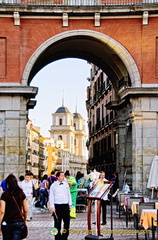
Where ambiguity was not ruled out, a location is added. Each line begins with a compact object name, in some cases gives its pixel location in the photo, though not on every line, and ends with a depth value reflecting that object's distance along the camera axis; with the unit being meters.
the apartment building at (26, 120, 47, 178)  114.62
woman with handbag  10.41
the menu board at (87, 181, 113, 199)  15.25
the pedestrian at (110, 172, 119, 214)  28.66
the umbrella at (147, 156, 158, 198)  24.89
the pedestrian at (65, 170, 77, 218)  21.83
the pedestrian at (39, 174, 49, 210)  28.20
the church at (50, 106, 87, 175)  195.31
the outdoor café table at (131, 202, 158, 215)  17.72
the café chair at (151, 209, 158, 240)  14.22
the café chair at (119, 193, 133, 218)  22.33
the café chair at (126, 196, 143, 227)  18.99
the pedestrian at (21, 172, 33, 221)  21.25
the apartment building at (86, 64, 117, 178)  41.66
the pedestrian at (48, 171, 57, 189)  27.09
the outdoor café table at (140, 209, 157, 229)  14.47
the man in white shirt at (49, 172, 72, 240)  14.43
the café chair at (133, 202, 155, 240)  15.28
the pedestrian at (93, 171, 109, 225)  19.99
